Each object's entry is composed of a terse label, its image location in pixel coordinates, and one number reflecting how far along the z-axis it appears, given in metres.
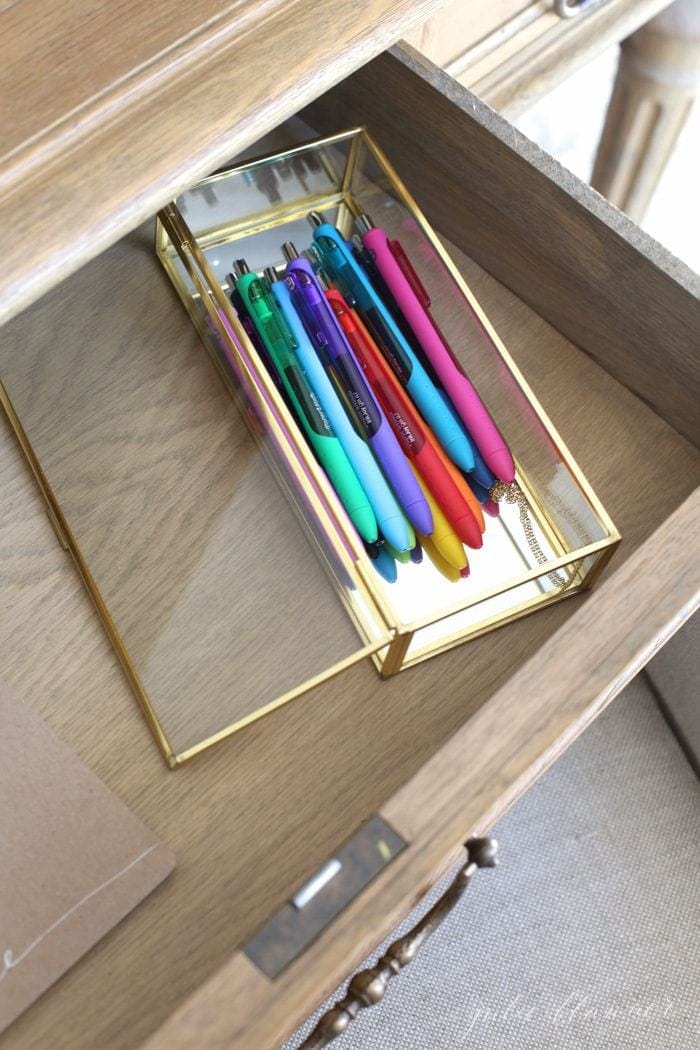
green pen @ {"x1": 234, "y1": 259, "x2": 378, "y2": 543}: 0.46
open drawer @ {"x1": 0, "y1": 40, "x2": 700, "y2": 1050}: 0.36
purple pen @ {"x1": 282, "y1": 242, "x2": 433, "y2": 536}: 0.47
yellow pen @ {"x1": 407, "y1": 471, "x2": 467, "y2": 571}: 0.47
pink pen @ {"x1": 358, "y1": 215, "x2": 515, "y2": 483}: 0.50
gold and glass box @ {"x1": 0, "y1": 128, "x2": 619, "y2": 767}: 0.45
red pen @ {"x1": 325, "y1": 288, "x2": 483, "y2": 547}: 0.48
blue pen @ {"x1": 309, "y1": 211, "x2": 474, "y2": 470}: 0.50
